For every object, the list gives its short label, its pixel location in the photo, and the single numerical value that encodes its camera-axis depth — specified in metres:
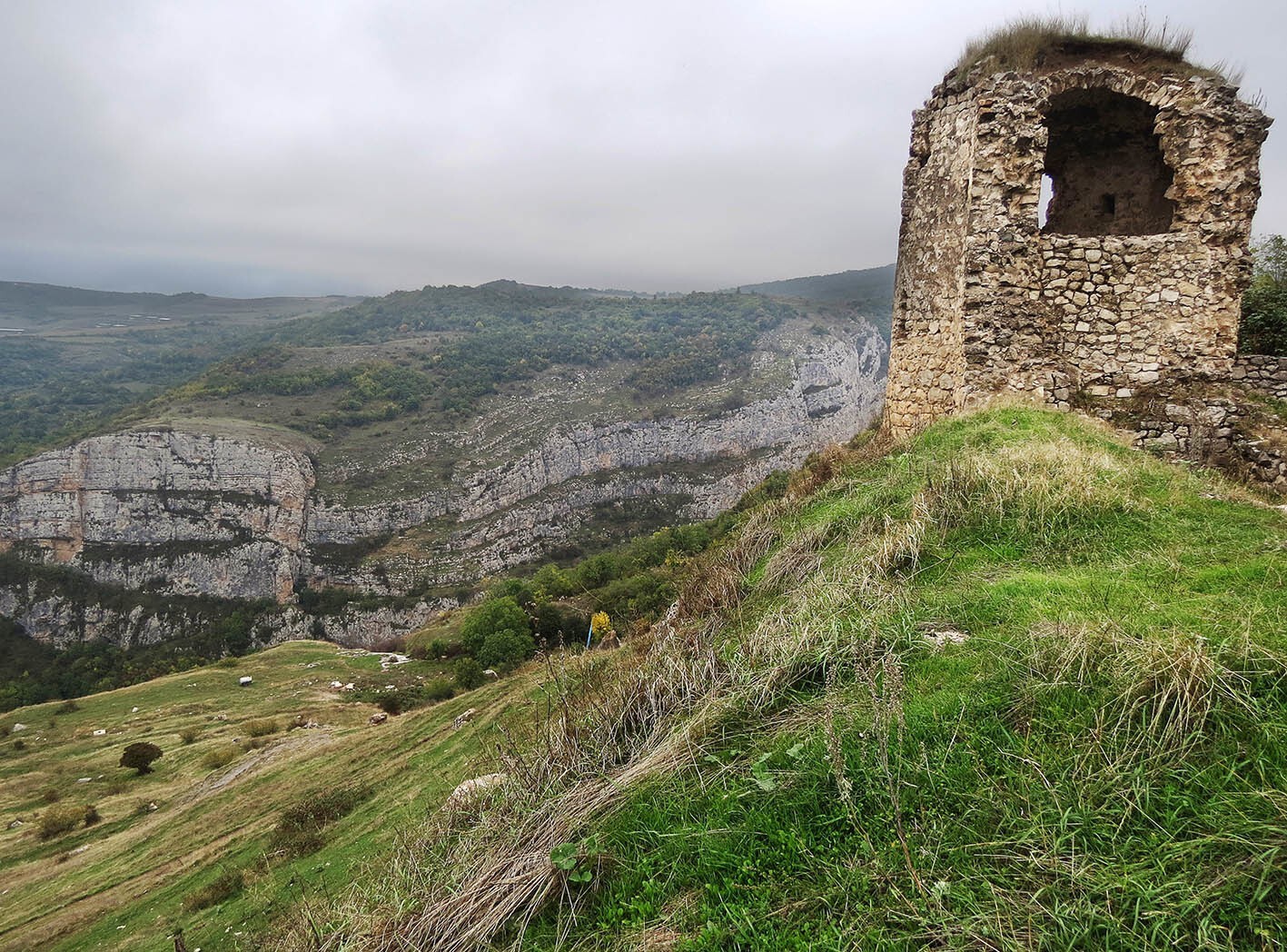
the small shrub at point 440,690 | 29.34
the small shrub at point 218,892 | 8.95
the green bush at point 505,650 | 37.16
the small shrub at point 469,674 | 31.81
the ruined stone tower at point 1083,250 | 8.58
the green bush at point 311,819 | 9.22
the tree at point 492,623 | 39.75
